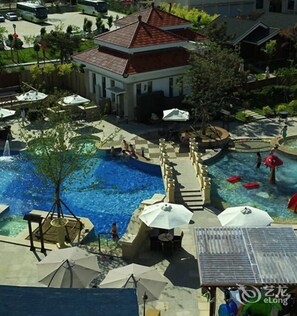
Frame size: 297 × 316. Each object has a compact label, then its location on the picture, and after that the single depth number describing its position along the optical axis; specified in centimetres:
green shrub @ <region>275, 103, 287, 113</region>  4119
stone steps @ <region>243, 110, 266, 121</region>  4079
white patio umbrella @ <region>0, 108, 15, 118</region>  3706
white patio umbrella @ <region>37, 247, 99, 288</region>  1792
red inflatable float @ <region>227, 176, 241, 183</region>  3078
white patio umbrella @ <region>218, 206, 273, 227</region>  2192
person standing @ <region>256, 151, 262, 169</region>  3236
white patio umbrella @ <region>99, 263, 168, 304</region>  1723
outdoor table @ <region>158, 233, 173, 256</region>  2225
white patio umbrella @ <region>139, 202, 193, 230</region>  2194
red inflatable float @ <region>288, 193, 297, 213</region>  2588
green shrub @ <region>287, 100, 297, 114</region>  4141
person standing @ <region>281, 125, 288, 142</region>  3559
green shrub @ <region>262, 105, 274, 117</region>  4097
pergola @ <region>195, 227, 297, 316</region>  1508
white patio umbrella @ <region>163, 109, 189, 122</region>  3588
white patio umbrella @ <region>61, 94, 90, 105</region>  3855
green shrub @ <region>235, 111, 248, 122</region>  4016
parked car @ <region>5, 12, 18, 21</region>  7994
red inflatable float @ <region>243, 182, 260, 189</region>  2992
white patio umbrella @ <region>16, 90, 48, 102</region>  3959
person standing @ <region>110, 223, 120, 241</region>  2367
